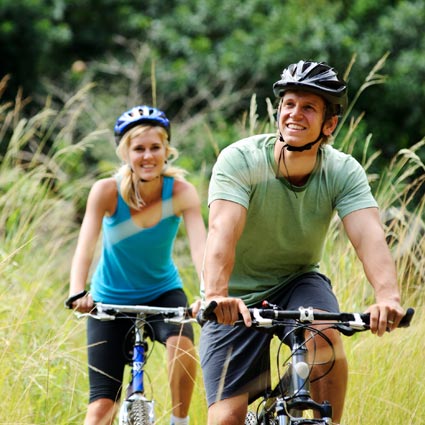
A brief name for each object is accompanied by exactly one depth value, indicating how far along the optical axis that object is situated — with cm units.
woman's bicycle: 924
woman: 989
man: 759
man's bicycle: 663
